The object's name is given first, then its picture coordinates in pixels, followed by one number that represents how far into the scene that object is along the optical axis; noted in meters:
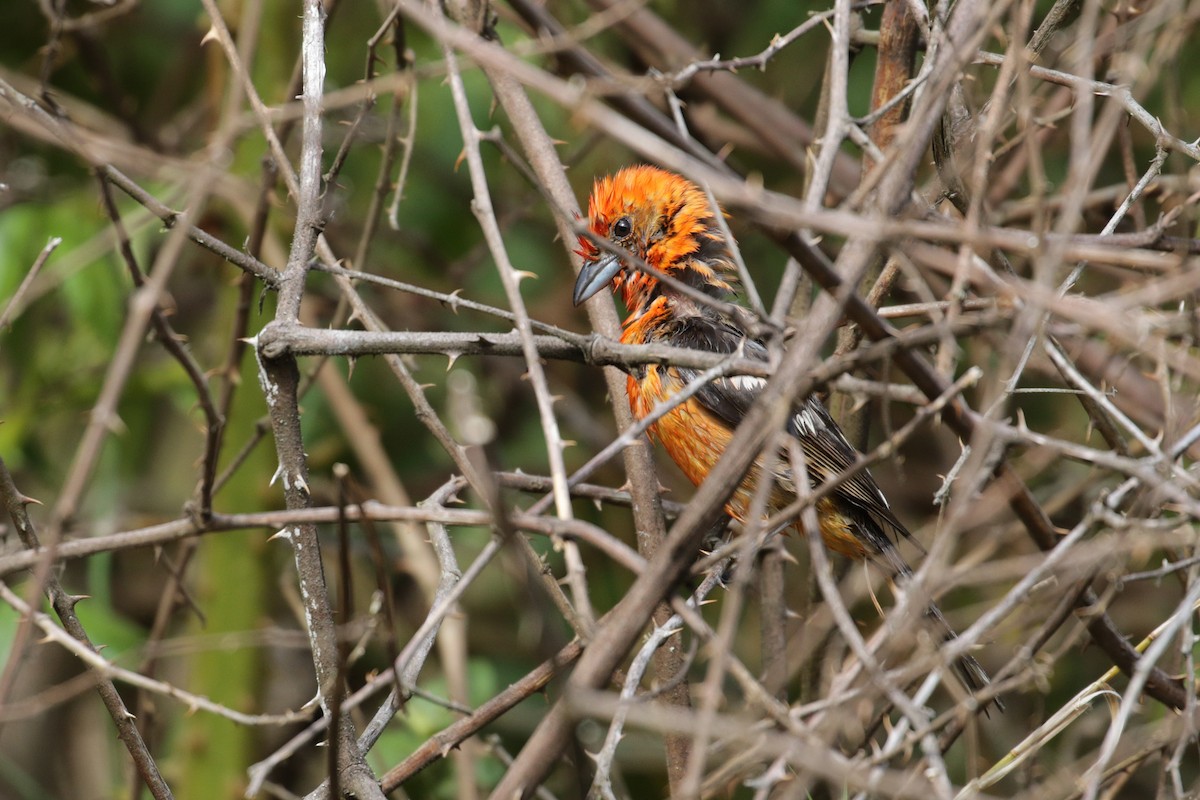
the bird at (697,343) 8.46
